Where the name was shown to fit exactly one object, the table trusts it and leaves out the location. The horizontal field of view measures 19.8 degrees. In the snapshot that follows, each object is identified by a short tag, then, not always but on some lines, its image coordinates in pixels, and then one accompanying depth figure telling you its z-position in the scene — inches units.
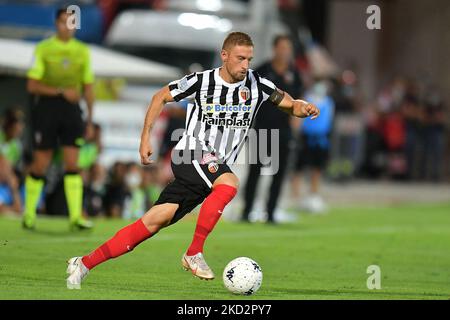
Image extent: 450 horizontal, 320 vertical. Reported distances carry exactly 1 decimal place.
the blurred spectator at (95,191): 737.6
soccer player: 390.9
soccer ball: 381.7
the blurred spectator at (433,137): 1211.9
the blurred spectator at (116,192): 748.6
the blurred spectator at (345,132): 1116.5
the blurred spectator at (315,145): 871.7
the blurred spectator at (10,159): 713.6
